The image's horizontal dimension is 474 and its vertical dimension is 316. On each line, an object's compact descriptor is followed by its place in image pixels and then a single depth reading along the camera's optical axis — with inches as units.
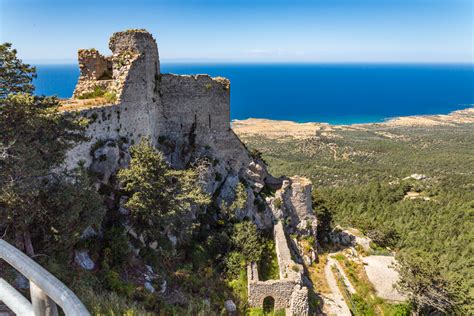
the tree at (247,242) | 748.6
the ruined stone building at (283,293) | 657.0
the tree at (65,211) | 395.2
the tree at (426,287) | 868.0
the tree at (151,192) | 564.1
